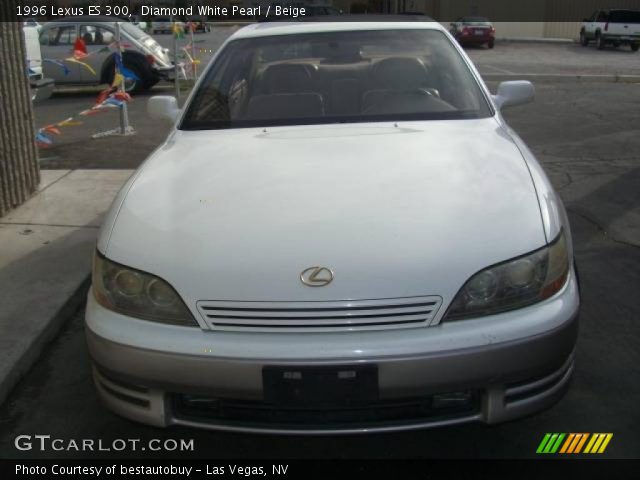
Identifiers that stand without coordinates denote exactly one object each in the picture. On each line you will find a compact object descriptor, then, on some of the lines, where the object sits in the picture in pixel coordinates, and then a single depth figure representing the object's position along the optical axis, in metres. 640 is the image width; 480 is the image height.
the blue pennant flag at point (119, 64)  9.20
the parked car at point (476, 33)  29.47
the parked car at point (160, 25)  32.90
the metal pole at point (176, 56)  11.09
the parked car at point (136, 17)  25.76
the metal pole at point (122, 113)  9.13
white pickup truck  27.72
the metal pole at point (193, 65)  13.02
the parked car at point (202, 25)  34.69
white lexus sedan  2.23
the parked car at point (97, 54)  13.60
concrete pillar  5.41
